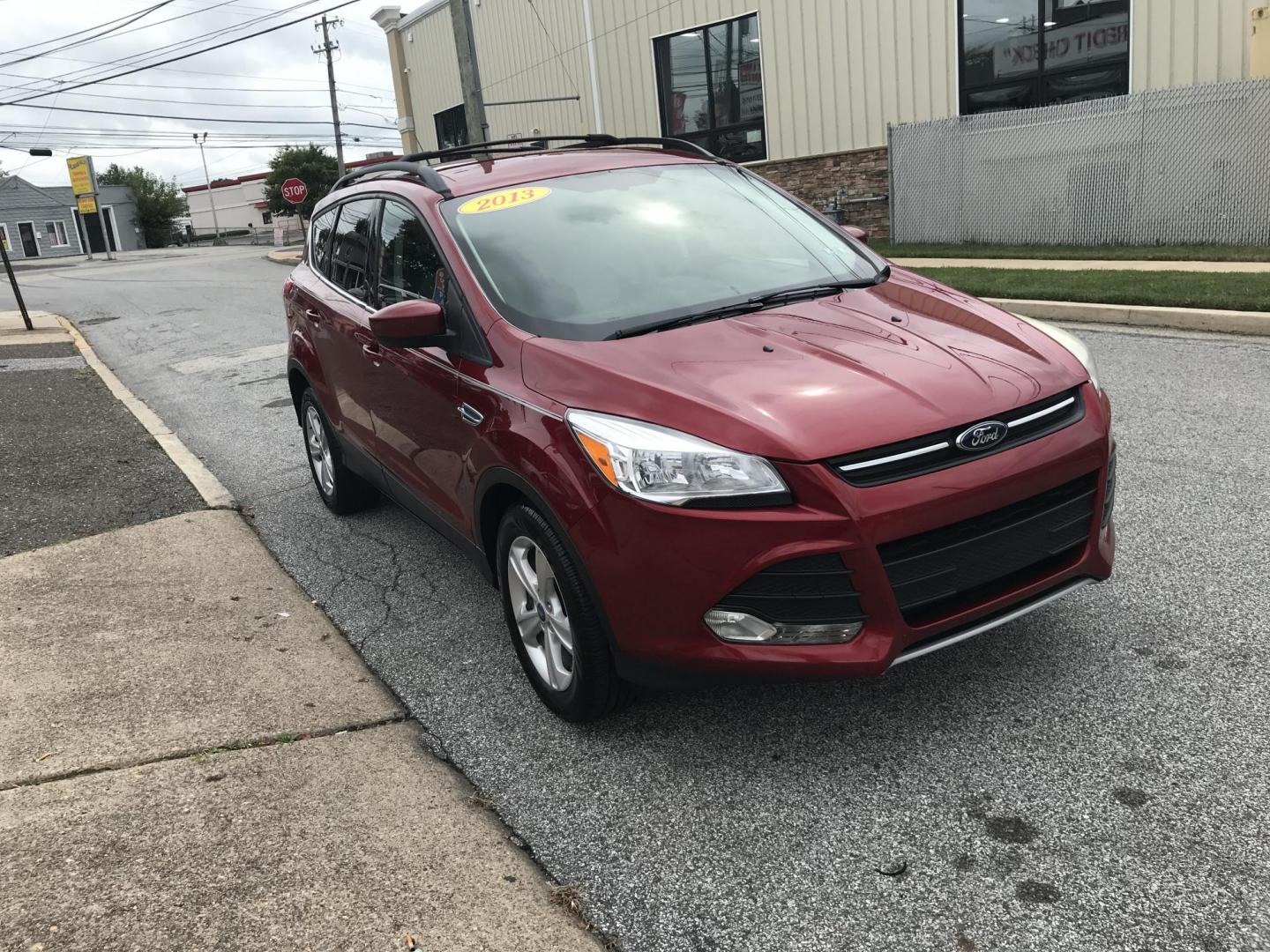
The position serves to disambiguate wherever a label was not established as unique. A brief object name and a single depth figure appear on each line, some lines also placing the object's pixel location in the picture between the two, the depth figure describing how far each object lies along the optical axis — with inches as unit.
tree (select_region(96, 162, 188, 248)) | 3494.1
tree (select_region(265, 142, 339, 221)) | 2322.8
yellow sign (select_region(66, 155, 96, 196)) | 2516.0
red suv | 110.8
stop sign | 1491.1
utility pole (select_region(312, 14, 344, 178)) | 1843.5
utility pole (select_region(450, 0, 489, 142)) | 729.6
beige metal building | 621.3
